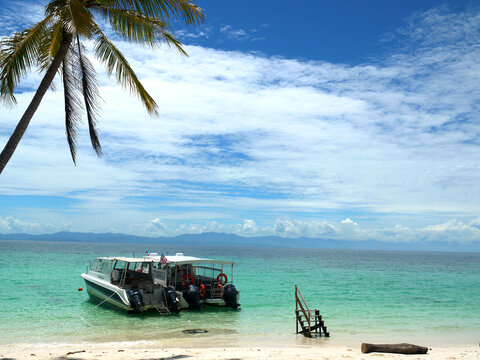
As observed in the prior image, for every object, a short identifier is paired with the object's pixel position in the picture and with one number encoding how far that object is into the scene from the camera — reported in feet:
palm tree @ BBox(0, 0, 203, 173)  31.09
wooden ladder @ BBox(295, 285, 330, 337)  55.31
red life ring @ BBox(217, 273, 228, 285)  79.36
